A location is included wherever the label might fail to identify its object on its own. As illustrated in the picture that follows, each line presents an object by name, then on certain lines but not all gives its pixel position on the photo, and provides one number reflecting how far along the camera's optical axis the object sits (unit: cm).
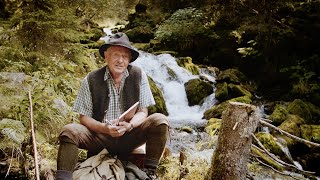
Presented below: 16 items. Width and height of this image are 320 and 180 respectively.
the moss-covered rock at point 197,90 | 1166
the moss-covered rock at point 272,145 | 712
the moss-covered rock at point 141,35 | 1838
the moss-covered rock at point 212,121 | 805
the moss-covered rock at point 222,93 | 1131
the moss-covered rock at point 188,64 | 1342
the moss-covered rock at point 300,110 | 938
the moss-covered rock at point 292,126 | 763
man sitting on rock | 321
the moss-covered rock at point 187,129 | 873
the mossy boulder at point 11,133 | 329
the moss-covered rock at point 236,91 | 1141
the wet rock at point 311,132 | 783
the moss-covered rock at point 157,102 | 1011
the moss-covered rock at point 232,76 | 1235
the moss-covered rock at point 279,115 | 890
